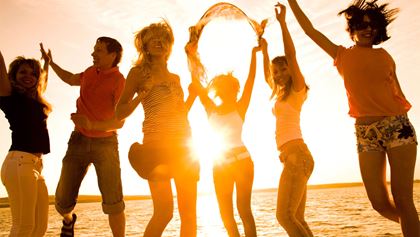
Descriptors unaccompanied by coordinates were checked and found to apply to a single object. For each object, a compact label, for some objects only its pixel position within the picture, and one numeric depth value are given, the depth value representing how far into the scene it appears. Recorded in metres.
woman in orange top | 4.65
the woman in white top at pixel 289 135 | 5.02
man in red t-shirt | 5.81
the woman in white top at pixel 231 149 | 5.08
